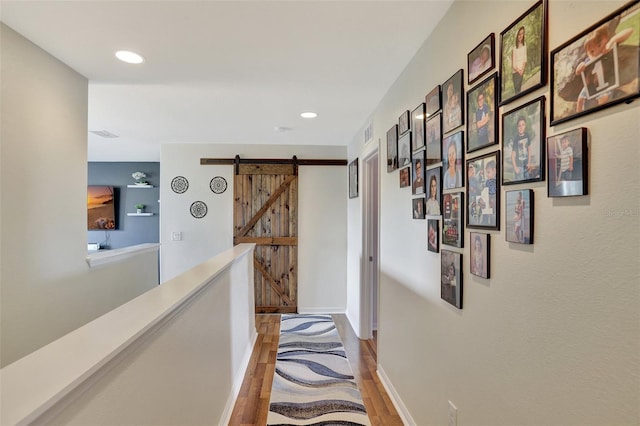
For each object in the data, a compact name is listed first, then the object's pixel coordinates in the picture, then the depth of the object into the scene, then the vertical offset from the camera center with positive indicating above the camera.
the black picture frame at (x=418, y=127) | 1.86 +0.52
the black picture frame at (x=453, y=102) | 1.41 +0.51
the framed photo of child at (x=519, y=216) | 0.99 +0.00
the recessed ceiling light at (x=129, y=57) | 1.93 +0.95
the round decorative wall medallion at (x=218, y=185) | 4.56 +0.43
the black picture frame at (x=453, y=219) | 1.42 -0.01
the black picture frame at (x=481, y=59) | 1.18 +0.59
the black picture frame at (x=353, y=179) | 3.91 +0.46
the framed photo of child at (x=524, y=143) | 0.94 +0.22
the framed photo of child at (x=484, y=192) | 1.16 +0.09
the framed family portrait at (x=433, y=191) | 1.63 +0.13
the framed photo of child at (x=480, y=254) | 1.22 -0.15
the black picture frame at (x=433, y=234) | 1.66 -0.10
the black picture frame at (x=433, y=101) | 1.63 +0.59
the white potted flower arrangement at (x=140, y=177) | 6.15 +0.73
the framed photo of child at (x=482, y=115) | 1.17 +0.38
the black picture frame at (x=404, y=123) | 2.10 +0.61
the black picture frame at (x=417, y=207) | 1.86 +0.05
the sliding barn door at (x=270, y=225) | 4.56 -0.12
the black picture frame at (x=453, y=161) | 1.42 +0.25
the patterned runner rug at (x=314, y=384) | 2.21 -1.33
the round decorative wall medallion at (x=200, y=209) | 4.55 +0.10
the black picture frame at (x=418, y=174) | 1.86 +0.24
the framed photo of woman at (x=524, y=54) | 0.93 +0.49
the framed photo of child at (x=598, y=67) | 0.69 +0.34
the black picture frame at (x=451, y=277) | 1.43 -0.28
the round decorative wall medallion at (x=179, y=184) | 4.53 +0.44
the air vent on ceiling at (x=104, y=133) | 3.79 +0.98
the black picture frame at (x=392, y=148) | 2.35 +0.50
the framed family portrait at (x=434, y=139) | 1.62 +0.39
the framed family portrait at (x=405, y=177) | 2.09 +0.26
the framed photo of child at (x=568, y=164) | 0.81 +0.13
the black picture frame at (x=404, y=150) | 2.08 +0.43
